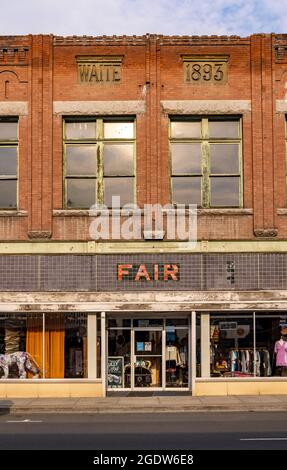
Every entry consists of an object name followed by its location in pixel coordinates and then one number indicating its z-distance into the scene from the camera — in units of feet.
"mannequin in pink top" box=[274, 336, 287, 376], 79.00
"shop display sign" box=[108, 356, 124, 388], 80.64
